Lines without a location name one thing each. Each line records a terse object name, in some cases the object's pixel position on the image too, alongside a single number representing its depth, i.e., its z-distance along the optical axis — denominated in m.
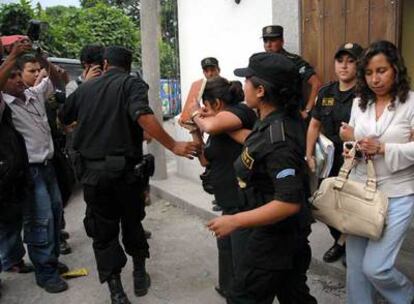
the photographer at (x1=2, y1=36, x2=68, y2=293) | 3.56
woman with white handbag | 2.48
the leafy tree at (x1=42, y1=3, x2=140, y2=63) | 12.05
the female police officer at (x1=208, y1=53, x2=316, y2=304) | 2.03
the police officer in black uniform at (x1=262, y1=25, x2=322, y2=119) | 4.24
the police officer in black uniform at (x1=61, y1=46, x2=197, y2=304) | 3.26
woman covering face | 2.63
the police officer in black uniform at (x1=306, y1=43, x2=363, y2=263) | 3.43
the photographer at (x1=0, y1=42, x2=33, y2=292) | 3.16
